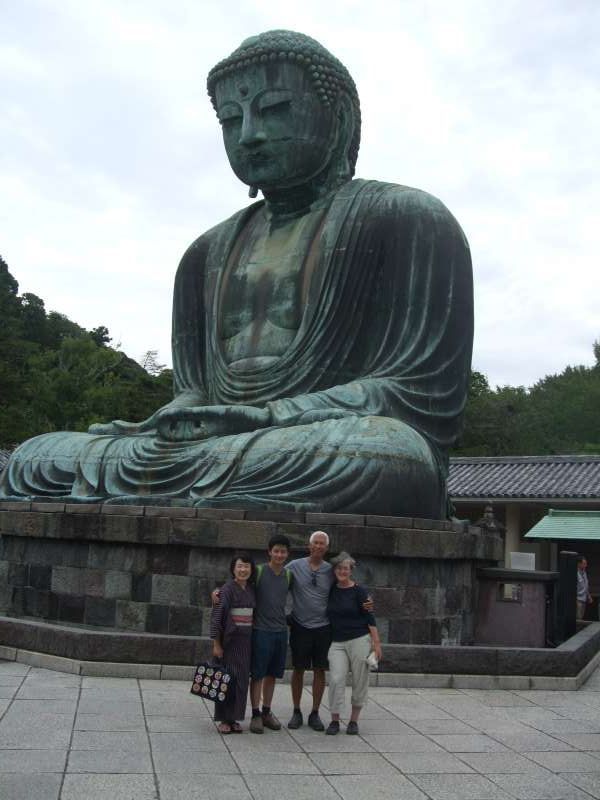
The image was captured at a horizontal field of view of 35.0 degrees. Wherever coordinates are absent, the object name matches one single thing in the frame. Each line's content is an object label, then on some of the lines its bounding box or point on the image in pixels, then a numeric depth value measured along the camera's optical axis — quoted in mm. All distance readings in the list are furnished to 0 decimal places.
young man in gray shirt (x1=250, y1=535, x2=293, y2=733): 5145
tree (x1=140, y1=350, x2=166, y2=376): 42344
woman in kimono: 5043
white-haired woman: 5180
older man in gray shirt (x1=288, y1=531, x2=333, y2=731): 5246
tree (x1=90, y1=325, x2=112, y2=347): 44219
